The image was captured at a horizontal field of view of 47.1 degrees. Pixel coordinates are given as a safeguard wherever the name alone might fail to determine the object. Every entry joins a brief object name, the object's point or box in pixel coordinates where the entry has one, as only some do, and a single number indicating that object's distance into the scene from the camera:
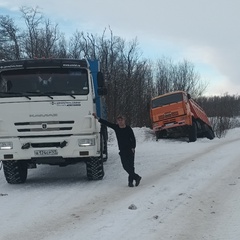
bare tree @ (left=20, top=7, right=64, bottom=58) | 24.37
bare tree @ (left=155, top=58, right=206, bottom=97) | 37.58
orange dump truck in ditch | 14.87
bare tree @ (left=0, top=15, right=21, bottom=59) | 26.61
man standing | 6.39
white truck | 6.28
